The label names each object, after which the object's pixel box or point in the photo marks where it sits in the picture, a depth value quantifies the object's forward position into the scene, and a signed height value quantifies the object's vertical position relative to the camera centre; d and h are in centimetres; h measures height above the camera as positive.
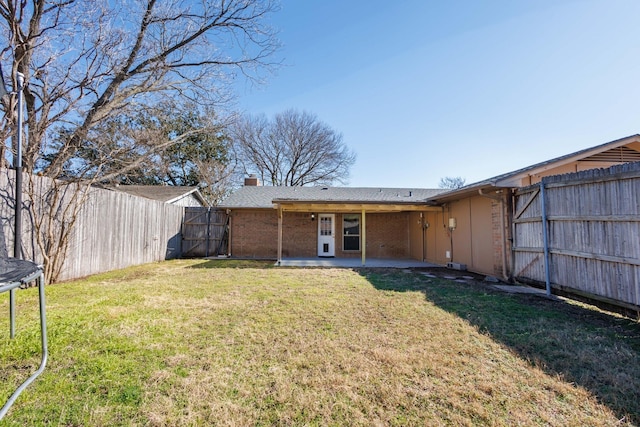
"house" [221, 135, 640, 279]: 743 +48
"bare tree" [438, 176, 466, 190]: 3856 +697
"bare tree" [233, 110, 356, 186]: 2678 +791
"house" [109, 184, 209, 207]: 1678 +250
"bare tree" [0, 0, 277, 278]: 727 +533
